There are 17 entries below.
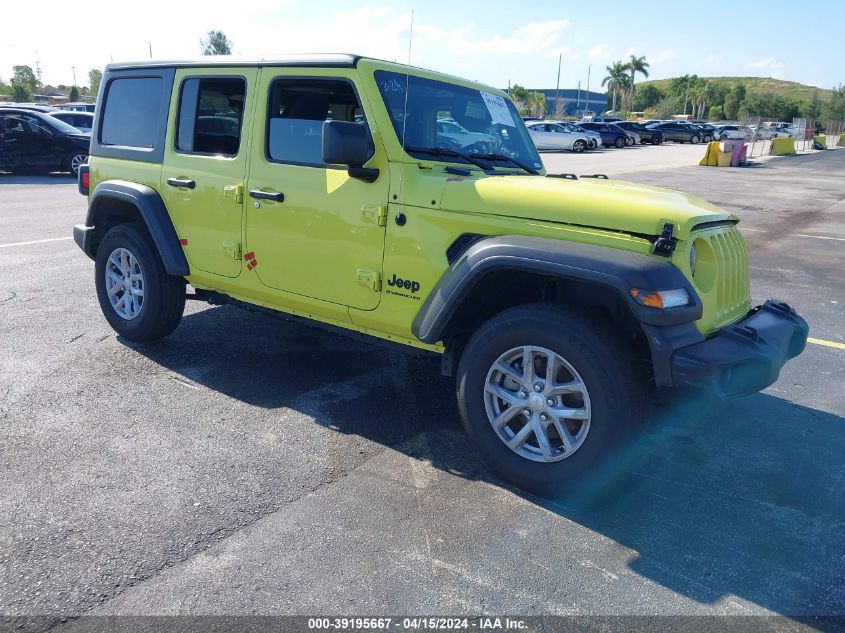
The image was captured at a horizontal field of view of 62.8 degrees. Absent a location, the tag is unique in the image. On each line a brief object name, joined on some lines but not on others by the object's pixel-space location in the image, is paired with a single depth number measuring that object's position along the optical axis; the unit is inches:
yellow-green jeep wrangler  121.8
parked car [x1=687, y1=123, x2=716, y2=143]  1934.1
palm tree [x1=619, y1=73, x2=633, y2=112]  4594.0
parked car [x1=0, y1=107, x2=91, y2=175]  644.7
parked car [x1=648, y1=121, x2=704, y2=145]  1891.0
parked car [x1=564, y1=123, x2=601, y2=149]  1440.7
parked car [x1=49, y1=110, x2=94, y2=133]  754.2
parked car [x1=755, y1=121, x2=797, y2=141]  1873.5
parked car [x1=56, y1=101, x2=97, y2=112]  1141.0
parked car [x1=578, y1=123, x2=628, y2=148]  1606.8
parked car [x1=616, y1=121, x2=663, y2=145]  1803.6
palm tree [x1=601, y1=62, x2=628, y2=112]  4557.1
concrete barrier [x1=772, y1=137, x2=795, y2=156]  1531.7
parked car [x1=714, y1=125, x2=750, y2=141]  1801.2
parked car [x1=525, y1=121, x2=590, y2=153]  1402.6
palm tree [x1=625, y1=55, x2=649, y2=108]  4485.7
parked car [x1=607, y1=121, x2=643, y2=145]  1644.1
